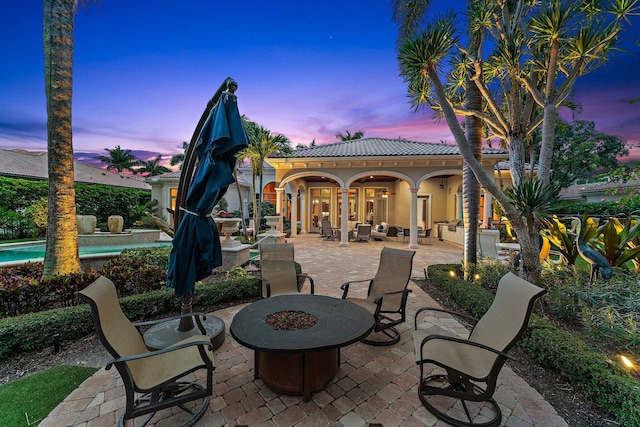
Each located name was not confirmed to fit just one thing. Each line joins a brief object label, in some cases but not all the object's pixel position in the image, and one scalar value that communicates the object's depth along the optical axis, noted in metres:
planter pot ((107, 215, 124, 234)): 11.91
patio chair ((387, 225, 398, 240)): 14.08
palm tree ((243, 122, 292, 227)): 12.67
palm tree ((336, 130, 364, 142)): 30.29
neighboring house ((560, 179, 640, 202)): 17.44
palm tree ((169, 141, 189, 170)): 30.18
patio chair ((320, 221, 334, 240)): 14.40
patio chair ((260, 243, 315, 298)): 4.53
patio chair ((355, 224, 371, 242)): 13.66
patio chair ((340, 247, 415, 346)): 3.50
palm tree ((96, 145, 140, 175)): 35.19
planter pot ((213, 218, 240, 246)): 7.84
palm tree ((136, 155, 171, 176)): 36.62
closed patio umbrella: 2.75
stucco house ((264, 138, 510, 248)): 12.17
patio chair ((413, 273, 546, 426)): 2.11
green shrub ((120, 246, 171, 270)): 6.52
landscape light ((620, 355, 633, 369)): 2.62
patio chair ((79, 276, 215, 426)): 1.88
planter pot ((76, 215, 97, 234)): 11.53
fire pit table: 2.31
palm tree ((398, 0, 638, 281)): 4.43
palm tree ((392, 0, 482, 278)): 5.89
